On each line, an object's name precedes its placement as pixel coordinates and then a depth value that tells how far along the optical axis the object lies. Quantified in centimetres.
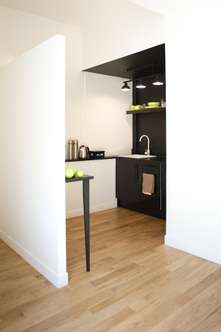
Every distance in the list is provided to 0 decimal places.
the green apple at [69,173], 235
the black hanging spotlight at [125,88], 444
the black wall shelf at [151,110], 414
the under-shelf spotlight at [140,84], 474
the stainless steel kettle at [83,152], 436
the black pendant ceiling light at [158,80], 440
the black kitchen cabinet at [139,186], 393
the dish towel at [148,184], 399
